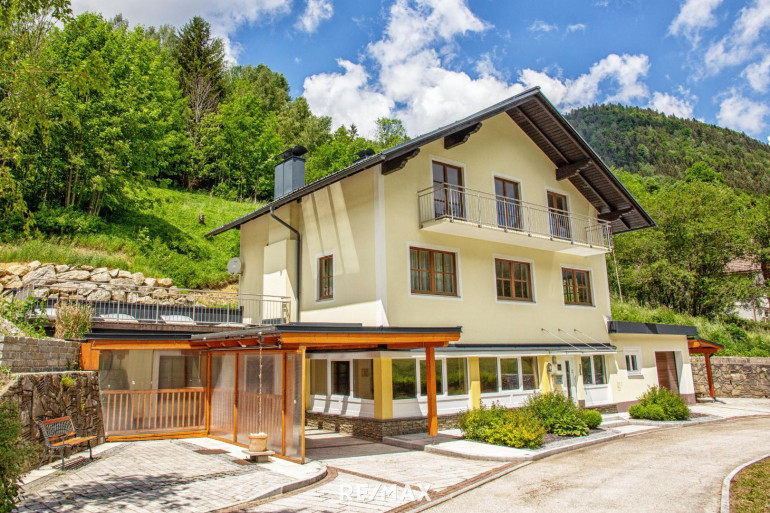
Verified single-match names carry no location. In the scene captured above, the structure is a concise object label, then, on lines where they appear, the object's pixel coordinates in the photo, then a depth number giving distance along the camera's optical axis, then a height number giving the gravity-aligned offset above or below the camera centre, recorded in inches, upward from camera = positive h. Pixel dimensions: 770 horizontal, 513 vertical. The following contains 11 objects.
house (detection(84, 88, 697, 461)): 472.4 +54.2
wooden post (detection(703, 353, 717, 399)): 898.5 -55.7
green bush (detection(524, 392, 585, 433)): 514.0 -62.3
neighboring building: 1311.5 +97.1
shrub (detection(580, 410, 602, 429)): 547.5 -76.8
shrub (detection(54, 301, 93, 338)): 471.8 +33.5
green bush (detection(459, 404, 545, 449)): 445.1 -71.5
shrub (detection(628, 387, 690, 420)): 630.5 -77.9
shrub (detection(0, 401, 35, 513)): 197.6 -39.3
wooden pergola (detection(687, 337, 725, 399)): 832.9 -9.0
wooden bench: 339.9 -51.3
